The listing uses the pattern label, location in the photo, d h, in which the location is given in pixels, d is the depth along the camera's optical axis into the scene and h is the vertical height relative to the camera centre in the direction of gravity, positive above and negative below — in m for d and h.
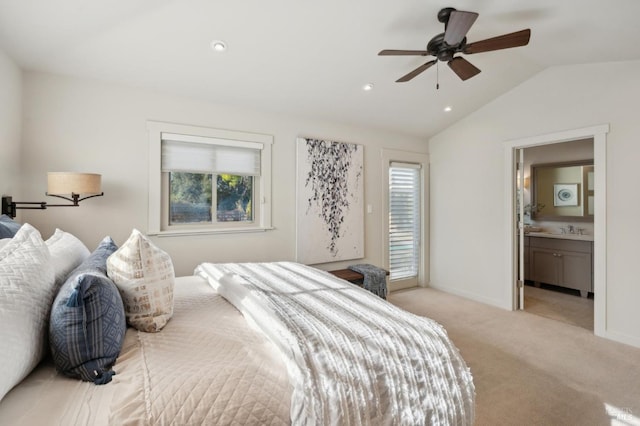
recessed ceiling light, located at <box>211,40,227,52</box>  2.50 +1.38
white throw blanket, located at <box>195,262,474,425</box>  1.05 -0.58
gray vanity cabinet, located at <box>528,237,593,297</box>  4.33 -0.74
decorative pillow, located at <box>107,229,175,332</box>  1.29 -0.30
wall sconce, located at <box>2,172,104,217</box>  2.28 +0.20
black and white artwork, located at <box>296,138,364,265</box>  3.78 +0.15
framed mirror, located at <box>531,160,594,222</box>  4.78 +0.36
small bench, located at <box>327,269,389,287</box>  3.60 -0.75
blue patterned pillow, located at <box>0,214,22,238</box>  1.58 -0.08
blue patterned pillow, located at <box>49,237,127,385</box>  0.98 -0.39
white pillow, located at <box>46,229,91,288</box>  1.35 -0.21
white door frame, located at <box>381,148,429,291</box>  4.47 +0.08
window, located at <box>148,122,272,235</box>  3.04 +0.36
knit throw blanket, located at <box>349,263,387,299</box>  3.64 -0.81
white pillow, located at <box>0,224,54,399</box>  0.84 -0.29
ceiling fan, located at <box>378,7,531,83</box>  1.98 +1.22
